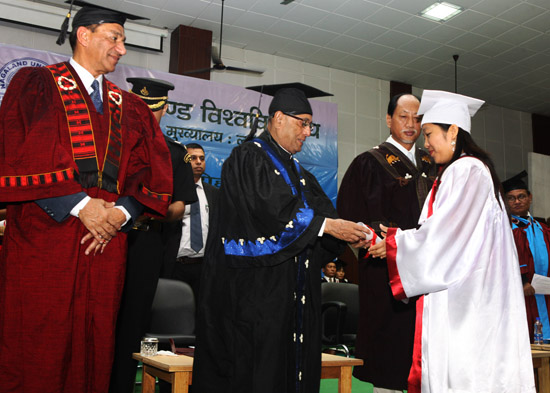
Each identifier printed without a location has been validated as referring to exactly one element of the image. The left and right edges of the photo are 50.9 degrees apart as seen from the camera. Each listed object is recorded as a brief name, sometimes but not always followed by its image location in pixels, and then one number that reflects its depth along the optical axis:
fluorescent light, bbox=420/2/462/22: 7.88
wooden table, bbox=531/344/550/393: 4.25
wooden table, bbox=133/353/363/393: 2.98
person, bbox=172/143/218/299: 5.27
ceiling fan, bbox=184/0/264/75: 7.94
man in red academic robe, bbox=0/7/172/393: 1.92
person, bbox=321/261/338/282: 8.43
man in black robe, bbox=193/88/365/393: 2.62
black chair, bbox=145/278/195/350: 4.64
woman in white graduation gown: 2.52
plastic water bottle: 5.14
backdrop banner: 7.91
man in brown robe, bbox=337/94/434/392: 3.29
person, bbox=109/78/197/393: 2.88
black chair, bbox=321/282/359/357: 5.50
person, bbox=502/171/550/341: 5.69
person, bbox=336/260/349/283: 8.61
